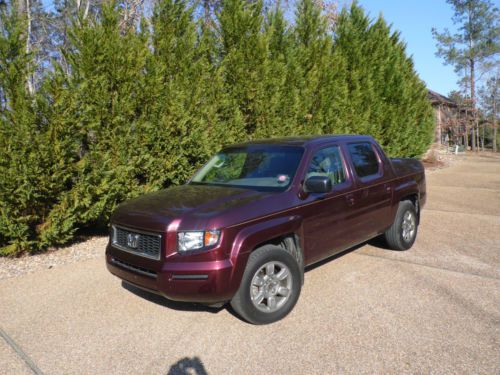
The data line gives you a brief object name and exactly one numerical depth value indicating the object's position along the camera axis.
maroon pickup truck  3.43
